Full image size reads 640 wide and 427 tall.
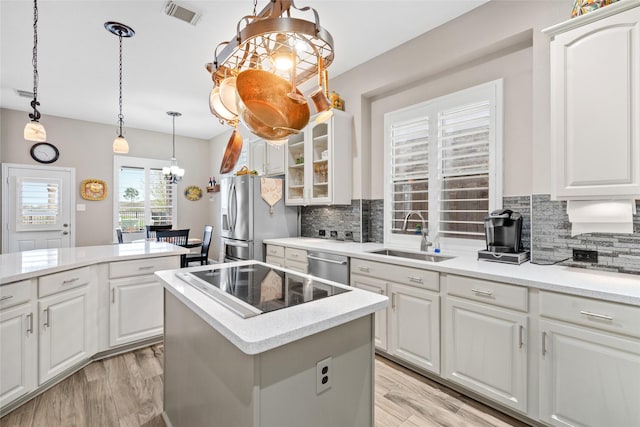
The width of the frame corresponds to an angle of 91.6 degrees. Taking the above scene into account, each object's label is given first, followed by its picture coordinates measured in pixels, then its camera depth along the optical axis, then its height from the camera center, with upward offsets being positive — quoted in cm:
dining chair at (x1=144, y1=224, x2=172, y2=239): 485 -27
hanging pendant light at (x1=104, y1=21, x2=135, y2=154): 269 +163
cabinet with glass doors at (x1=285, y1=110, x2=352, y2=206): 345 +59
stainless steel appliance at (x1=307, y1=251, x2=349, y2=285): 285 -51
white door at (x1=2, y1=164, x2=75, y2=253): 478 +9
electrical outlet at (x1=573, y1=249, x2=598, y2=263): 196 -27
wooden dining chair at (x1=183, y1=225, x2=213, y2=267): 454 -60
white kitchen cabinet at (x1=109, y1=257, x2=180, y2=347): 262 -76
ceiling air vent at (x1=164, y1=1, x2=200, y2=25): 246 +164
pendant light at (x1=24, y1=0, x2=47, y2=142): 243 +67
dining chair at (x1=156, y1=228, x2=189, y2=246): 433 -34
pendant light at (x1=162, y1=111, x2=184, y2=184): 505 +68
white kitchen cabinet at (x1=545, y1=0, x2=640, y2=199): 162 +60
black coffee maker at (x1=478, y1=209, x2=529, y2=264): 221 -17
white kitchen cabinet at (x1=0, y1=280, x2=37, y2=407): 183 -79
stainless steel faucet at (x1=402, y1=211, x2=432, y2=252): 277 -25
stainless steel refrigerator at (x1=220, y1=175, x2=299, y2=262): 382 -8
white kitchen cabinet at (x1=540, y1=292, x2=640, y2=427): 146 -75
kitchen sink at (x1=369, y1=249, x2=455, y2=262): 273 -39
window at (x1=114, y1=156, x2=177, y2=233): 575 +34
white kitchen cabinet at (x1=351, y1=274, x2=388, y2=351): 255 -85
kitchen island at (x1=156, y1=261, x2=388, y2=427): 101 -53
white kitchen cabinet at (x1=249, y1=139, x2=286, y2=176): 416 +77
